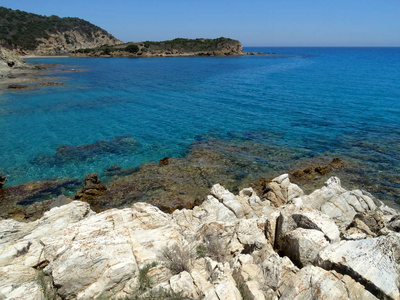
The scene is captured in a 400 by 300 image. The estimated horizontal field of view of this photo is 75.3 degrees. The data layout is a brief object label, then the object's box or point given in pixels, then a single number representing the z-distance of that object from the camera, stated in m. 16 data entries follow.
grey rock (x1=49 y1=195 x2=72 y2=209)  16.81
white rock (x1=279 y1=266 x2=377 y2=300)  6.79
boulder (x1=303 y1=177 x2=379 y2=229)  14.76
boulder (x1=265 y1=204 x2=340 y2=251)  9.27
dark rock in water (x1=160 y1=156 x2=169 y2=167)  24.27
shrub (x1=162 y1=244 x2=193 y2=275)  8.59
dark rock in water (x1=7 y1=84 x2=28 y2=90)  56.41
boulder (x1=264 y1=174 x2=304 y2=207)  17.40
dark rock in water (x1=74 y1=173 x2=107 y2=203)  19.22
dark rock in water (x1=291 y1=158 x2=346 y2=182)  21.77
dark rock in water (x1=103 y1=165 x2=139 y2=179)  22.95
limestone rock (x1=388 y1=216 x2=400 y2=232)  11.70
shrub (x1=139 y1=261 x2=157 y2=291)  8.03
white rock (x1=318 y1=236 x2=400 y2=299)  6.90
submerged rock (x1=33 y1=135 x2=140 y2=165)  25.61
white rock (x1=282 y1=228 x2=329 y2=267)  8.59
